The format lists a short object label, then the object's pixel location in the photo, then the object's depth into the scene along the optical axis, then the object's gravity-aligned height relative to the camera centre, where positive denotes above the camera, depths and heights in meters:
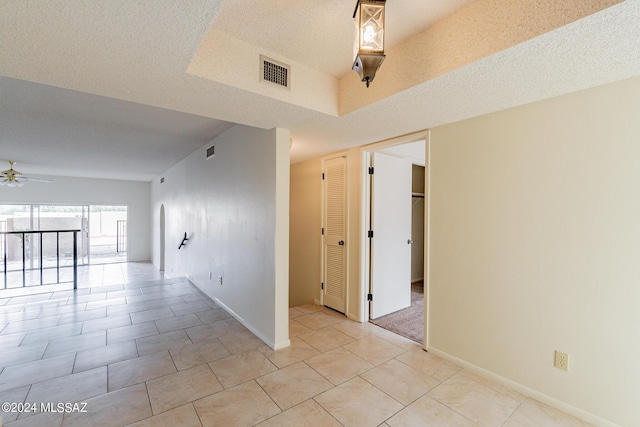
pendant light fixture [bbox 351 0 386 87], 1.23 +0.79
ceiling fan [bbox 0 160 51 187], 4.99 +0.64
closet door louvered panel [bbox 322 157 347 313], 3.76 -0.29
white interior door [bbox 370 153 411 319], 3.55 -0.28
